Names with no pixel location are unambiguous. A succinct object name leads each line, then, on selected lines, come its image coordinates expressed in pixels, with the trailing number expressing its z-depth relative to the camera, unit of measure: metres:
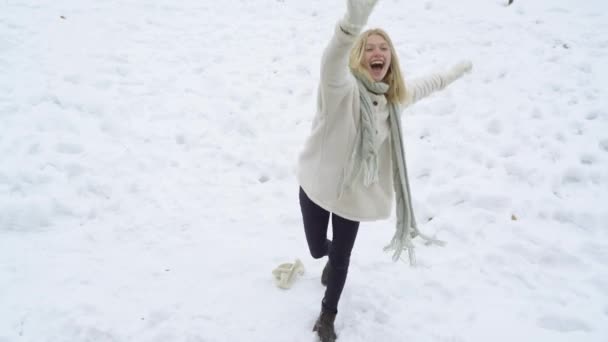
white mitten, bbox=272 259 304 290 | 2.85
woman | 1.90
